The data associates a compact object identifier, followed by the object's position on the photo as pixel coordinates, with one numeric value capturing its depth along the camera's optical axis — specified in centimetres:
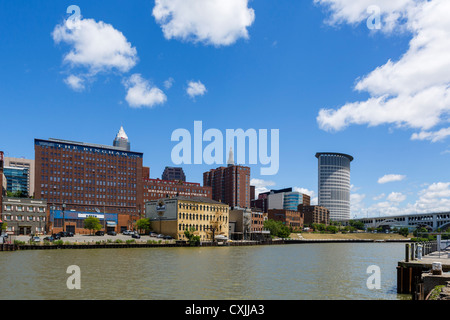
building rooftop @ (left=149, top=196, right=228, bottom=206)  13549
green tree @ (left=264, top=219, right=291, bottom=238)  18479
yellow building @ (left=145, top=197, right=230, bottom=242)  13300
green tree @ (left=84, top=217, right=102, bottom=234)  13638
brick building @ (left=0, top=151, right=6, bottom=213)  12548
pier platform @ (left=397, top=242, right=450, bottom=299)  3653
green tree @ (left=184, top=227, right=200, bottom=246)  11809
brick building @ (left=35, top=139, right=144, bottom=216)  18262
